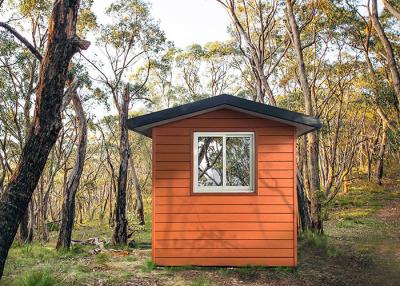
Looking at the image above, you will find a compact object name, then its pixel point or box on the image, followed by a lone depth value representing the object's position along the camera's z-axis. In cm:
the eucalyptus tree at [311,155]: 1030
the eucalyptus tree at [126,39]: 1847
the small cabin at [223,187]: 714
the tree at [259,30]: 1415
